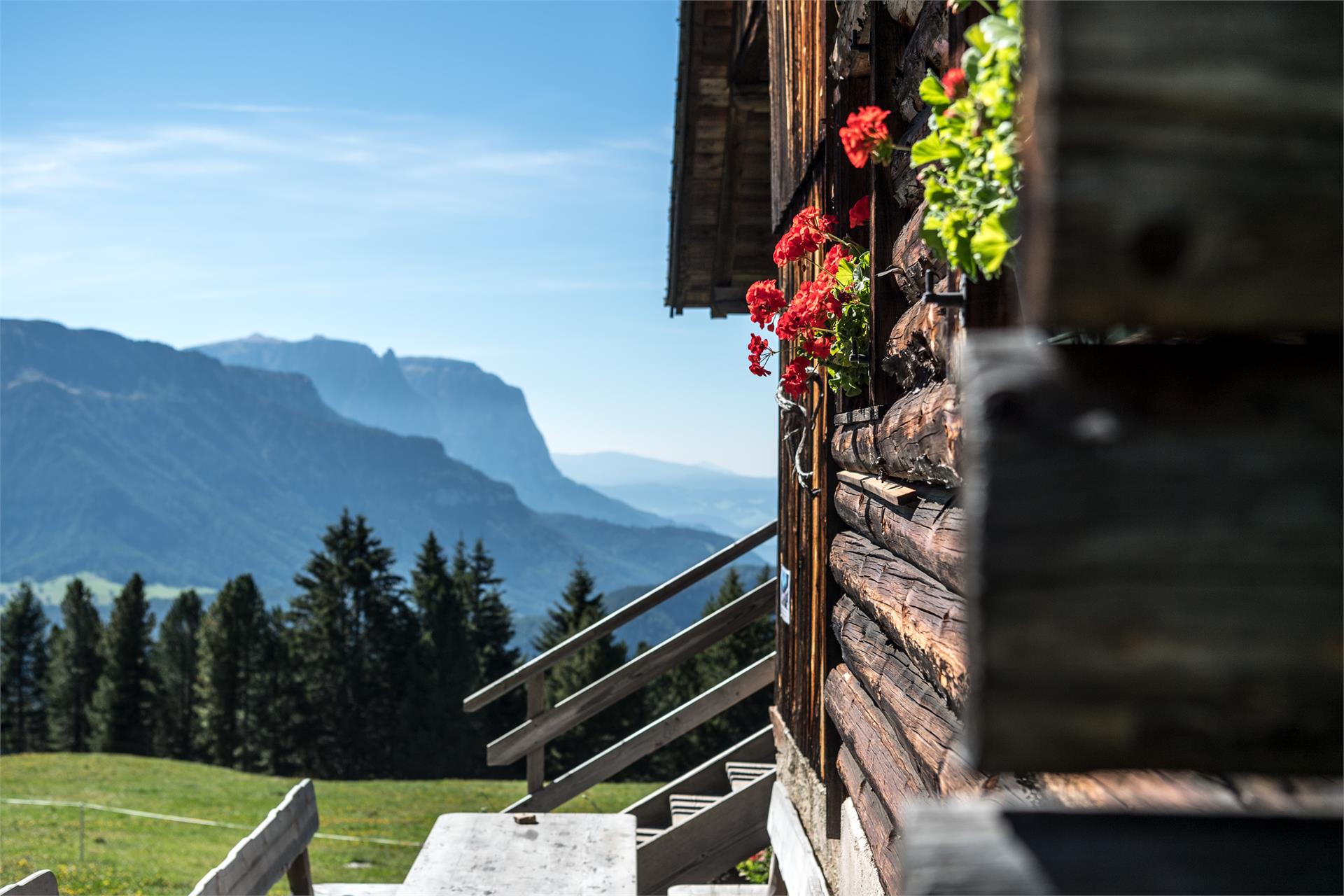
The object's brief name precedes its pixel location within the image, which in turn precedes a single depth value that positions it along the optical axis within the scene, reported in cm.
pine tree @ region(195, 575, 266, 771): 5256
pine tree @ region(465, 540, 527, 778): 5600
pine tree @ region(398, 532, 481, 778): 5116
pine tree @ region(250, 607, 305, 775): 5022
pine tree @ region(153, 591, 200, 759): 5466
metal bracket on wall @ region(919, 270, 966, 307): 182
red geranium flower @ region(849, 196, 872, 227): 335
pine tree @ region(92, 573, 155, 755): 5222
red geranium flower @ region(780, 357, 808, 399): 359
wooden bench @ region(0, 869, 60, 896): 342
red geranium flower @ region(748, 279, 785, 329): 378
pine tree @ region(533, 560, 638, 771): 4541
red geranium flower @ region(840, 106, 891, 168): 199
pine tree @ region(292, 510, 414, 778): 5106
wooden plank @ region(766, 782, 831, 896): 418
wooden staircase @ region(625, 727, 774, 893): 581
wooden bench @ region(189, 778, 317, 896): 402
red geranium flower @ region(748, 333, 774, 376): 409
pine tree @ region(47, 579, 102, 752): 5531
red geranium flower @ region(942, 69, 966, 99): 141
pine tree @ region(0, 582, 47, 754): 5750
